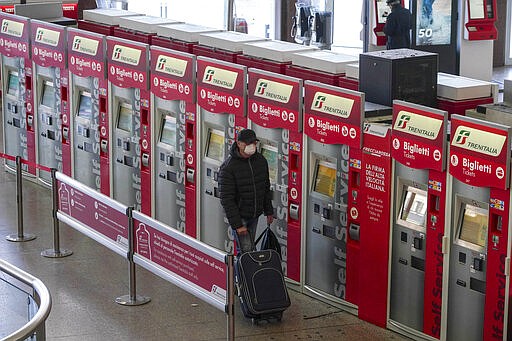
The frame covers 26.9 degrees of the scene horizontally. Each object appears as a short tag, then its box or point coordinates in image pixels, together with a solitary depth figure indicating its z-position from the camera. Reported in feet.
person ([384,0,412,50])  58.95
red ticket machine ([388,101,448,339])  28.55
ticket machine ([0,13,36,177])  46.79
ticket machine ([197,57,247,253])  35.09
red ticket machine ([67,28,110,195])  41.96
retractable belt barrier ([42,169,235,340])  27.76
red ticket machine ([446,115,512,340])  26.73
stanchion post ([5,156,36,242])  38.88
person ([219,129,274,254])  31.58
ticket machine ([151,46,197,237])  37.35
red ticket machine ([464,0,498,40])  63.21
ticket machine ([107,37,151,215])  39.55
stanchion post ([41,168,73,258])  36.78
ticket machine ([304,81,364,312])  31.14
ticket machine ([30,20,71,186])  44.37
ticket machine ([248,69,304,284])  32.99
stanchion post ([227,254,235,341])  26.73
